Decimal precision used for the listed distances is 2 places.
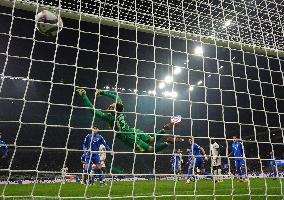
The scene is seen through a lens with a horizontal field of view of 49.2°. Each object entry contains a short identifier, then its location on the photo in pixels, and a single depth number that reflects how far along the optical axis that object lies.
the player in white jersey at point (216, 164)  11.31
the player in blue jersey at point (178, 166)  14.24
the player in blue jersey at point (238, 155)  10.41
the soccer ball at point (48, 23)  4.20
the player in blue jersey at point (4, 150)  10.88
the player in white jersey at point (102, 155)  10.27
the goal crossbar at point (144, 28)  4.29
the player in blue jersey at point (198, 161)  12.02
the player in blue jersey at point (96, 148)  9.68
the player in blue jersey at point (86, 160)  9.37
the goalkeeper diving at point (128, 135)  6.75
